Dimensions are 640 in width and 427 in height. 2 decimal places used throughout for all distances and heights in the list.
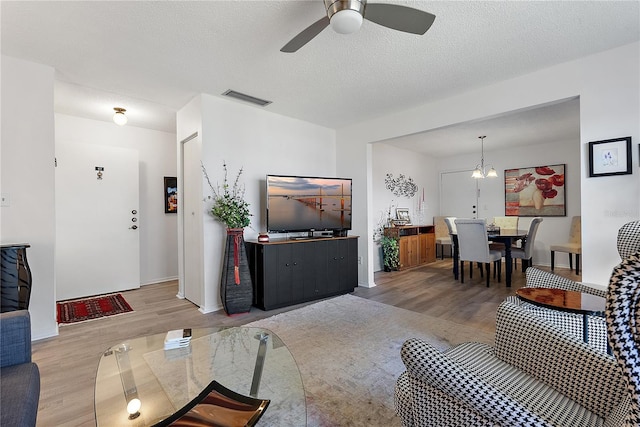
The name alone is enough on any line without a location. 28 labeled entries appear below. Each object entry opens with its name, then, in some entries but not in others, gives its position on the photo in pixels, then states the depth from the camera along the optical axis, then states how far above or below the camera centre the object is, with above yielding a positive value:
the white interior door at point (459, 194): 6.92 +0.38
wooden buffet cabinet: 5.68 -0.67
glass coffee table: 1.17 -0.79
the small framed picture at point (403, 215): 6.21 -0.09
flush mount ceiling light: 3.79 +1.28
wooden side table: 1.50 -0.52
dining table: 4.37 -0.47
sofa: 0.99 -0.66
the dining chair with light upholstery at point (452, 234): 4.81 -0.41
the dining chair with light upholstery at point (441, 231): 6.88 -0.49
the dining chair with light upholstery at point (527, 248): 4.52 -0.62
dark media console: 3.40 -0.72
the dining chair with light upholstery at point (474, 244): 4.28 -0.52
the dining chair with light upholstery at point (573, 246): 4.77 -0.62
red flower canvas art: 5.73 +0.38
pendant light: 5.28 +0.68
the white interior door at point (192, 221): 3.47 -0.10
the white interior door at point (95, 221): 3.83 -0.09
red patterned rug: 3.18 -1.12
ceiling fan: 1.64 +1.14
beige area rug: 1.64 -1.11
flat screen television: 3.73 +0.11
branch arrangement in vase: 3.28 +0.10
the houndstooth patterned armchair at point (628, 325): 0.56 -0.23
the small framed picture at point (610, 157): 2.35 +0.43
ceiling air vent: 3.31 +1.36
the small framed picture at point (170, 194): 4.86 +0.33
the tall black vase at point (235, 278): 3.20 -0.73
